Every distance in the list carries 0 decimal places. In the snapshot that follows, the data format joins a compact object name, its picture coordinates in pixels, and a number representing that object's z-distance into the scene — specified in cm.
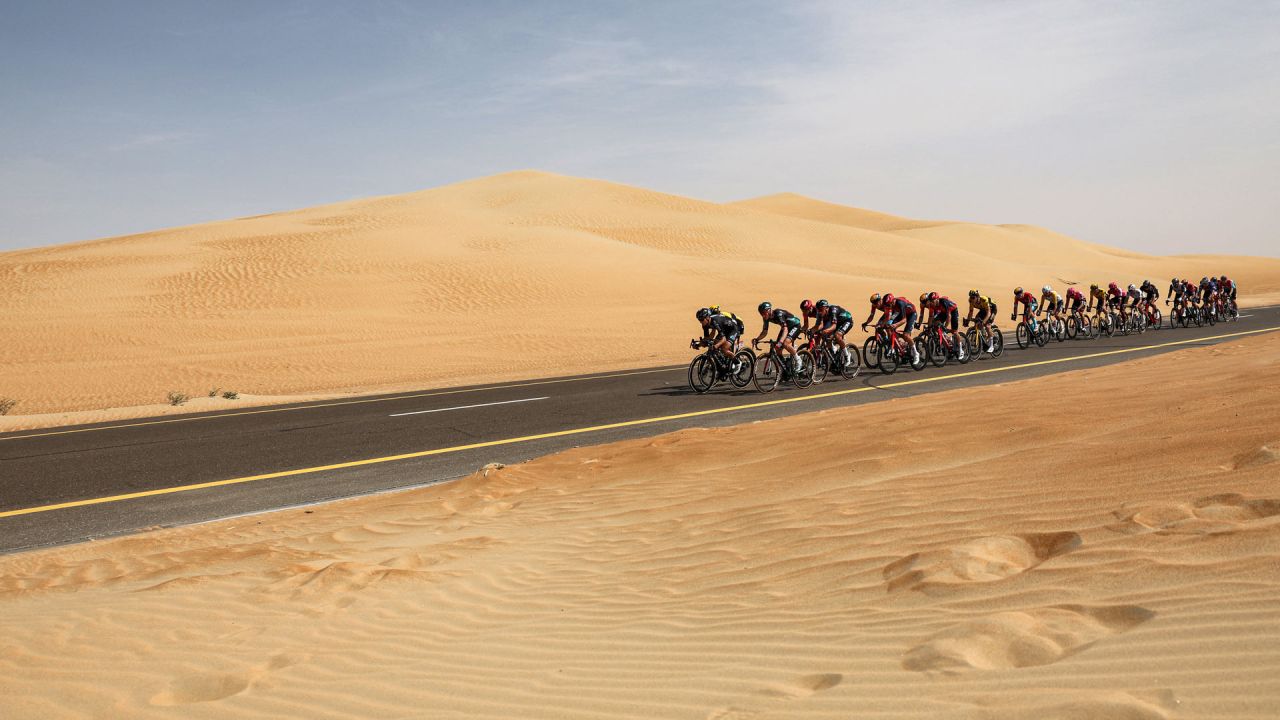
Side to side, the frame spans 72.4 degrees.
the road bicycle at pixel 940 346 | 1920
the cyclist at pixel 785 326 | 1523
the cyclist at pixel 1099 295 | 2619
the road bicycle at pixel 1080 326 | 2719
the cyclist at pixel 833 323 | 1705
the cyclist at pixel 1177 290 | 3072
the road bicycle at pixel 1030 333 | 2388
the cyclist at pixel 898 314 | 1775
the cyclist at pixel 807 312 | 1664
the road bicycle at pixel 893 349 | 1859
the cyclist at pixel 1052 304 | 2400
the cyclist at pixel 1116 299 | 2794
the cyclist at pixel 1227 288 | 3397
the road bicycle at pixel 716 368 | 1617
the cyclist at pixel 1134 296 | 2888
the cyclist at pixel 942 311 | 1895
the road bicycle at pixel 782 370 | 1630
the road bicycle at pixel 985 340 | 2141
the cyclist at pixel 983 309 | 2044
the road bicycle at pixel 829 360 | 1720
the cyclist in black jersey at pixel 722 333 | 1550
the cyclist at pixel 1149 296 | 2925
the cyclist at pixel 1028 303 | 2283
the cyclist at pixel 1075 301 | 2608
